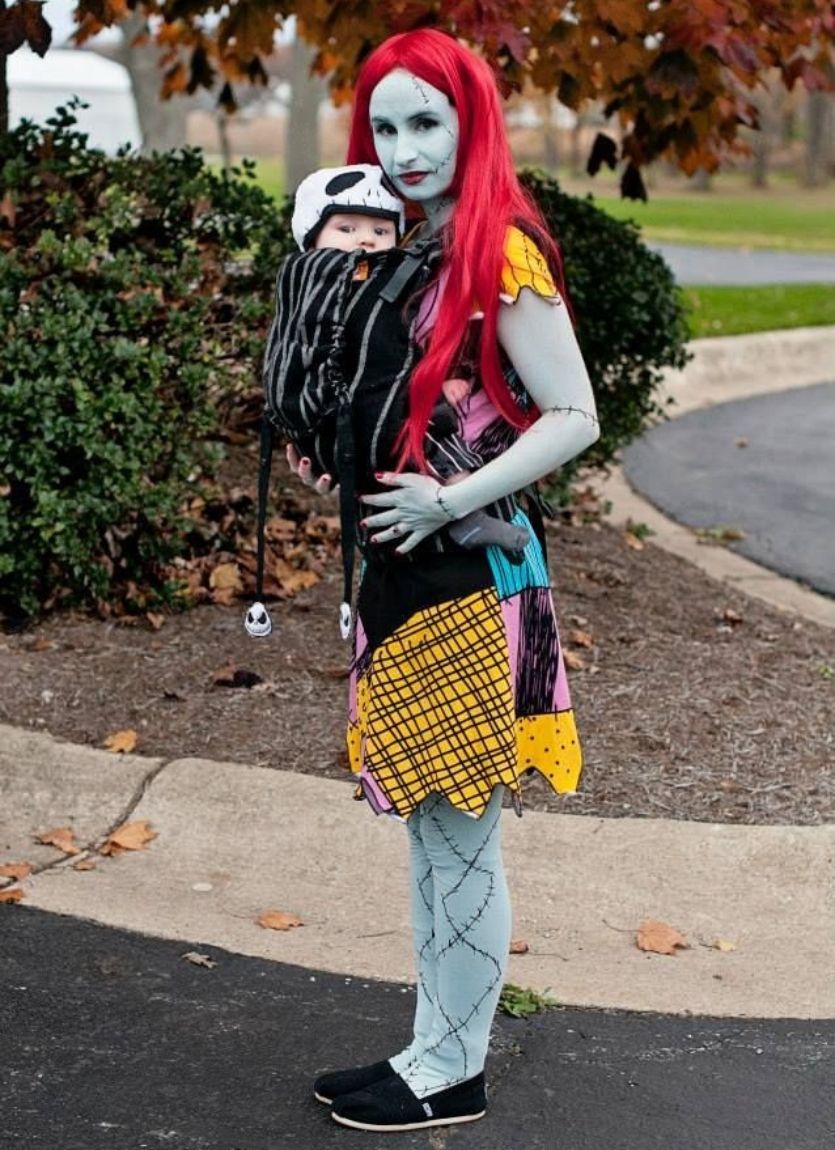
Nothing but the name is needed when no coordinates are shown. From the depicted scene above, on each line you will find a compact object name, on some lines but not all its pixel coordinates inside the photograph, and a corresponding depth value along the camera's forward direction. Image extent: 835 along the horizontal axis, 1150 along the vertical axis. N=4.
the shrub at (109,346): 5.73
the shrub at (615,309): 7.60
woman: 2.98
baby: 3.02
